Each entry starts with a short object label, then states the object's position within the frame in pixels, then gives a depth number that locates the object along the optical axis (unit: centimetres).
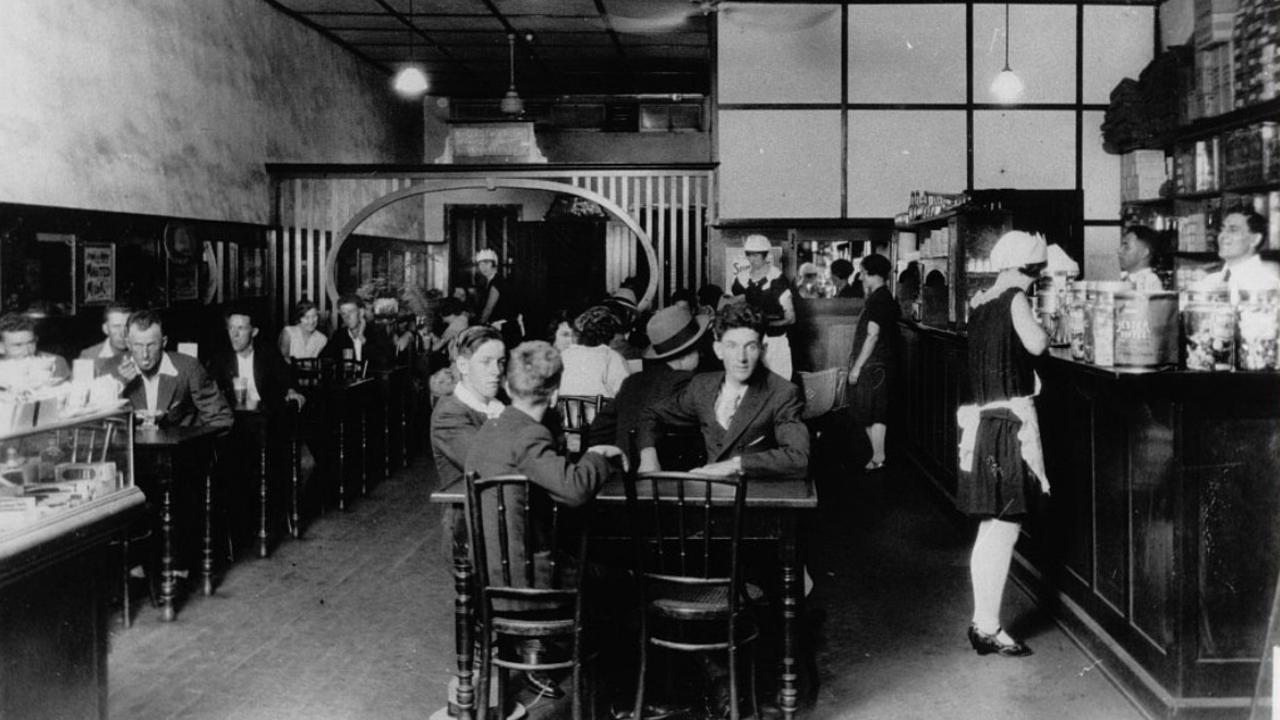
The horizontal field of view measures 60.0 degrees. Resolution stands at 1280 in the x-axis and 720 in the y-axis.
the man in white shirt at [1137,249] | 624
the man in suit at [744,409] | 407
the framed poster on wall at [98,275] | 686
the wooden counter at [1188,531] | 376
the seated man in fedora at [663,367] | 466
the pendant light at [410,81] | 972
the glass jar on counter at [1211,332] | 388
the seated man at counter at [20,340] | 570
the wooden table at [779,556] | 374
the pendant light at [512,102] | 1157
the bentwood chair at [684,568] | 358
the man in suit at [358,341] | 894
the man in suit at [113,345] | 629
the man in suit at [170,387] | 573
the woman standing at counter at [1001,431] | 447
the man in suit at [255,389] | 641
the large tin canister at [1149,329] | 396
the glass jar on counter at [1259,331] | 379
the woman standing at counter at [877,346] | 848
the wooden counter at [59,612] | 288
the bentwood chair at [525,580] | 351
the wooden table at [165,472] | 502
